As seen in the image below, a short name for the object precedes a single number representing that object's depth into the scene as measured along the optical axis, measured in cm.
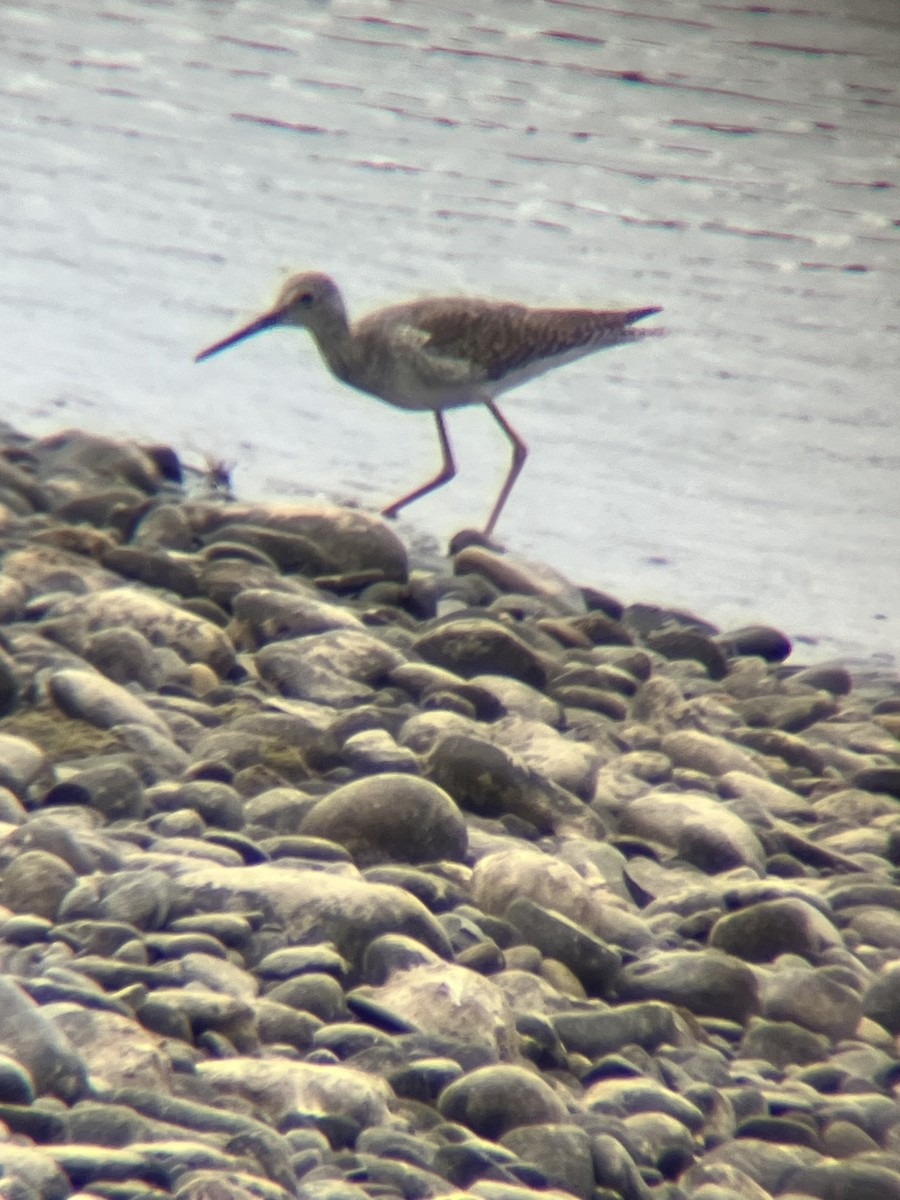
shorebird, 1330
